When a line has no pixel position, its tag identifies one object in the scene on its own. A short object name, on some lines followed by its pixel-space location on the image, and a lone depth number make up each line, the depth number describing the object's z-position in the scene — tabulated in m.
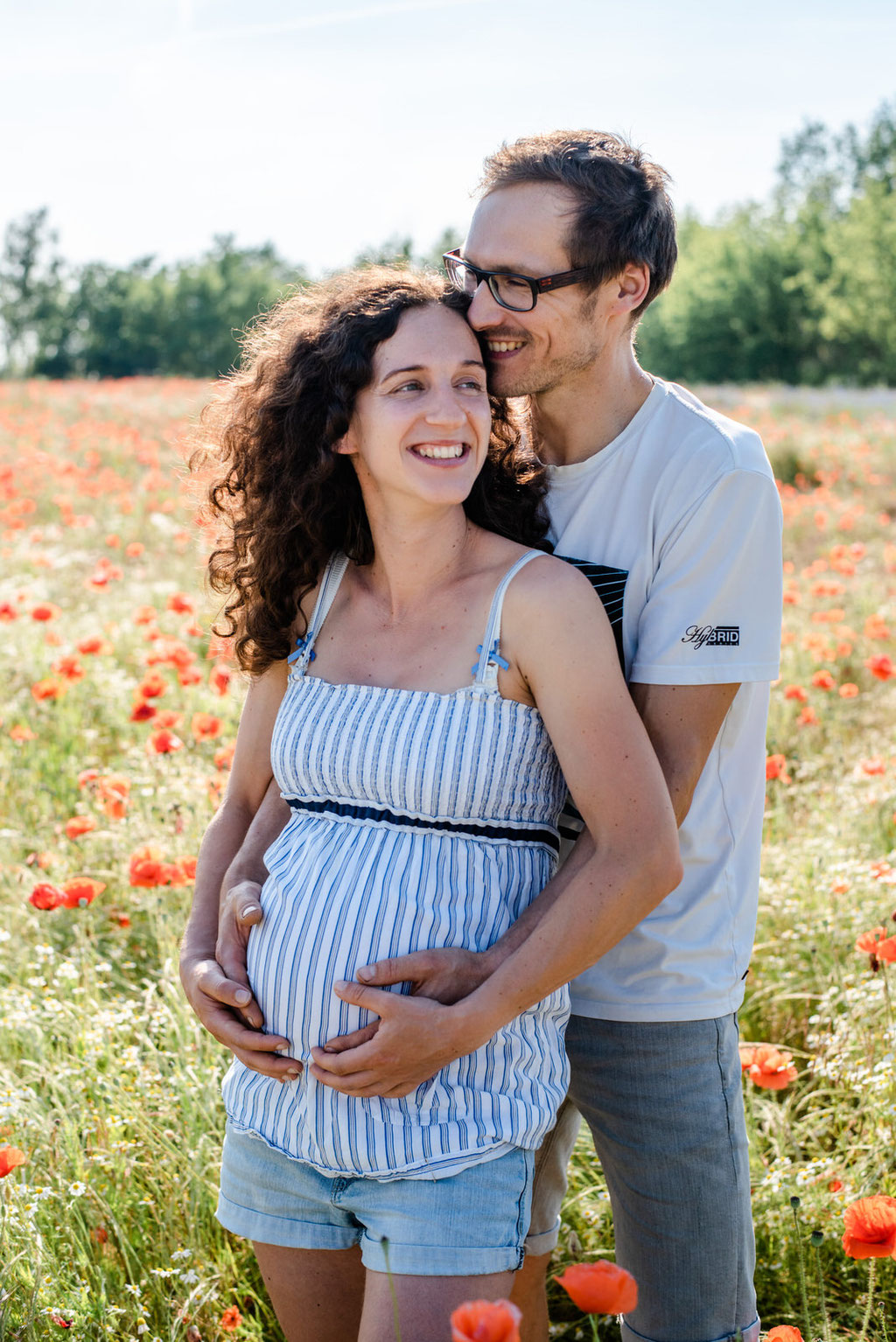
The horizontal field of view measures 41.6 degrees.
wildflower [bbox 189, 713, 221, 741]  4.24
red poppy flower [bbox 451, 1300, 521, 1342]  1.21
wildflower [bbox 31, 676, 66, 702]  4.62
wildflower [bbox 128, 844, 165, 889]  3.12
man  2.17
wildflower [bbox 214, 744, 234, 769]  3.95
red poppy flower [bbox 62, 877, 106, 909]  3.10
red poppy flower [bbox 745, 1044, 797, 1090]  2.46
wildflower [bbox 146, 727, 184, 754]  3.91
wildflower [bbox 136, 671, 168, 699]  4.20
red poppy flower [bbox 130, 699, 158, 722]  4.15
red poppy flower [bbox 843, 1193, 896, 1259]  1.73
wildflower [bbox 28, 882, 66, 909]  3.08
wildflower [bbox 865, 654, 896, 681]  4.91
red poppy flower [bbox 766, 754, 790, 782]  4.07
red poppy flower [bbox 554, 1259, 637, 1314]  1.36
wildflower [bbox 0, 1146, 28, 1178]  2.08
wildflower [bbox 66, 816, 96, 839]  3.49
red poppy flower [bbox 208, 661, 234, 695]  4.93
